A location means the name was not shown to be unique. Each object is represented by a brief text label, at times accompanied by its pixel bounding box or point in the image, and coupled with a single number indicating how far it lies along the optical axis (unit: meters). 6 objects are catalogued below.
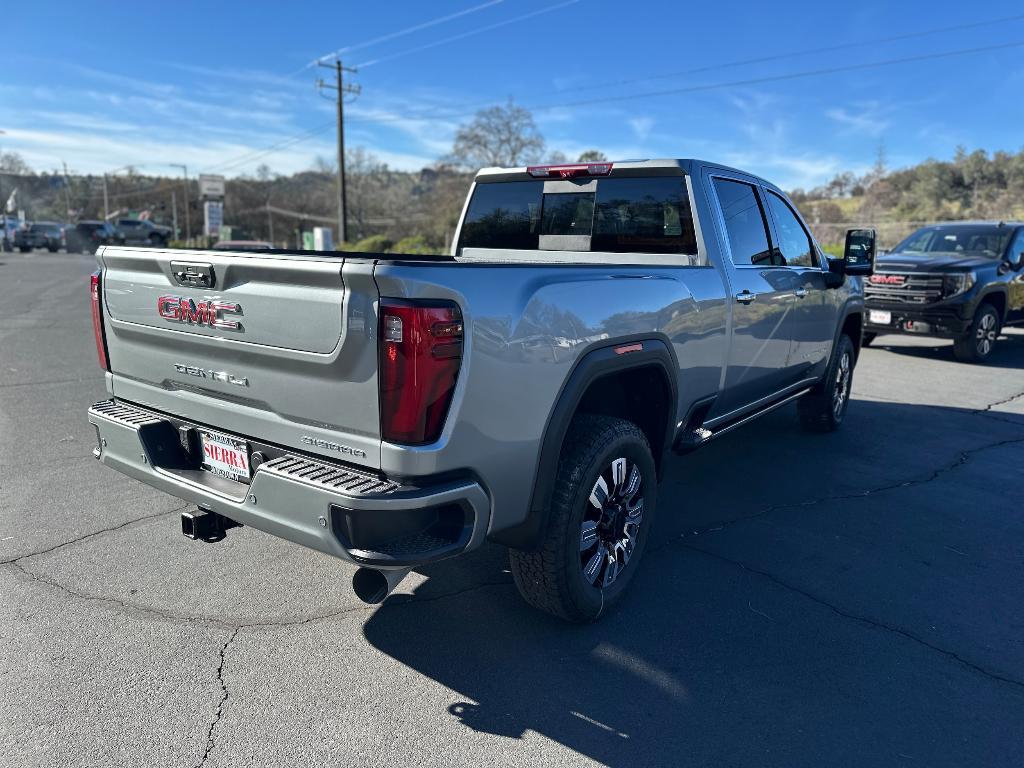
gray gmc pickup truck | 2.41
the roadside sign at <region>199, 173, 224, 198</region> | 49.38
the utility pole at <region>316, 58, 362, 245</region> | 35.06
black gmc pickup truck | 10.52
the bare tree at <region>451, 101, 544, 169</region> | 54.34
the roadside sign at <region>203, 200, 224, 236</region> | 45.94
